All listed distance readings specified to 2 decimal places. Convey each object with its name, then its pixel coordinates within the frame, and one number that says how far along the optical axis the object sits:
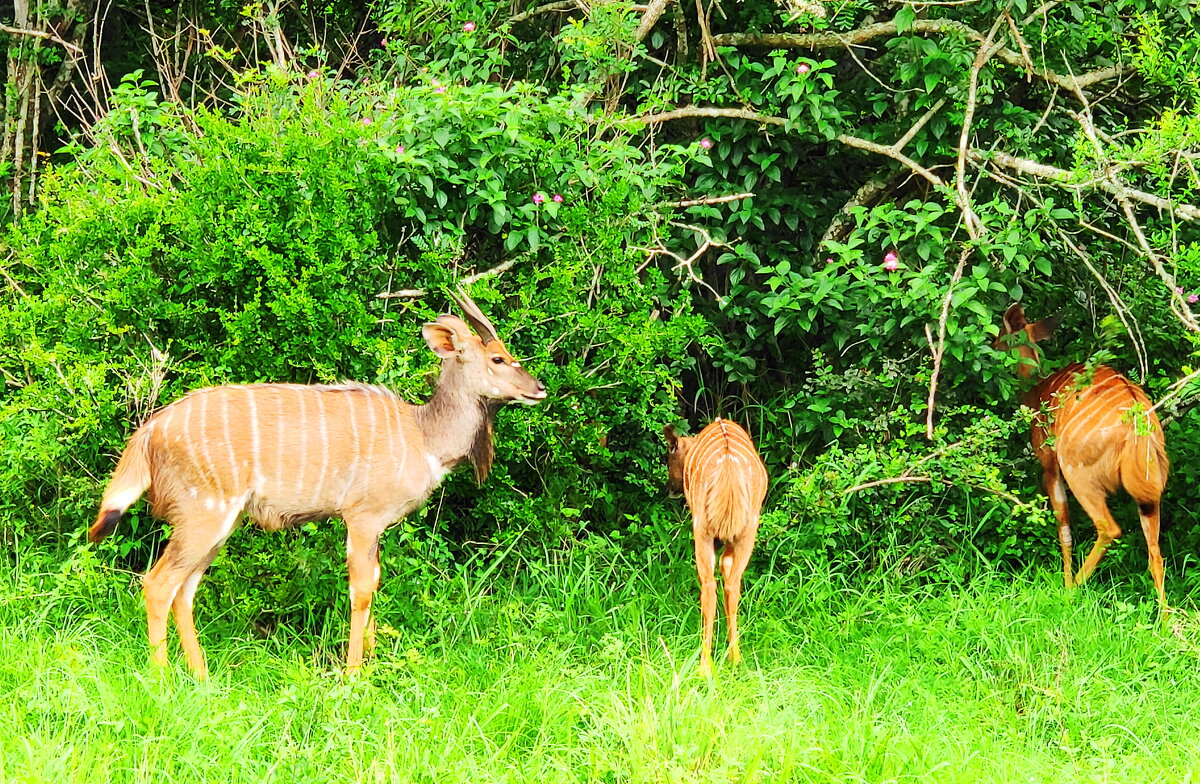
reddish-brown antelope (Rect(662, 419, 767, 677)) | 8.77
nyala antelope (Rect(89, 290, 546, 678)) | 7.93
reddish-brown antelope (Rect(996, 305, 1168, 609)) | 10.05
